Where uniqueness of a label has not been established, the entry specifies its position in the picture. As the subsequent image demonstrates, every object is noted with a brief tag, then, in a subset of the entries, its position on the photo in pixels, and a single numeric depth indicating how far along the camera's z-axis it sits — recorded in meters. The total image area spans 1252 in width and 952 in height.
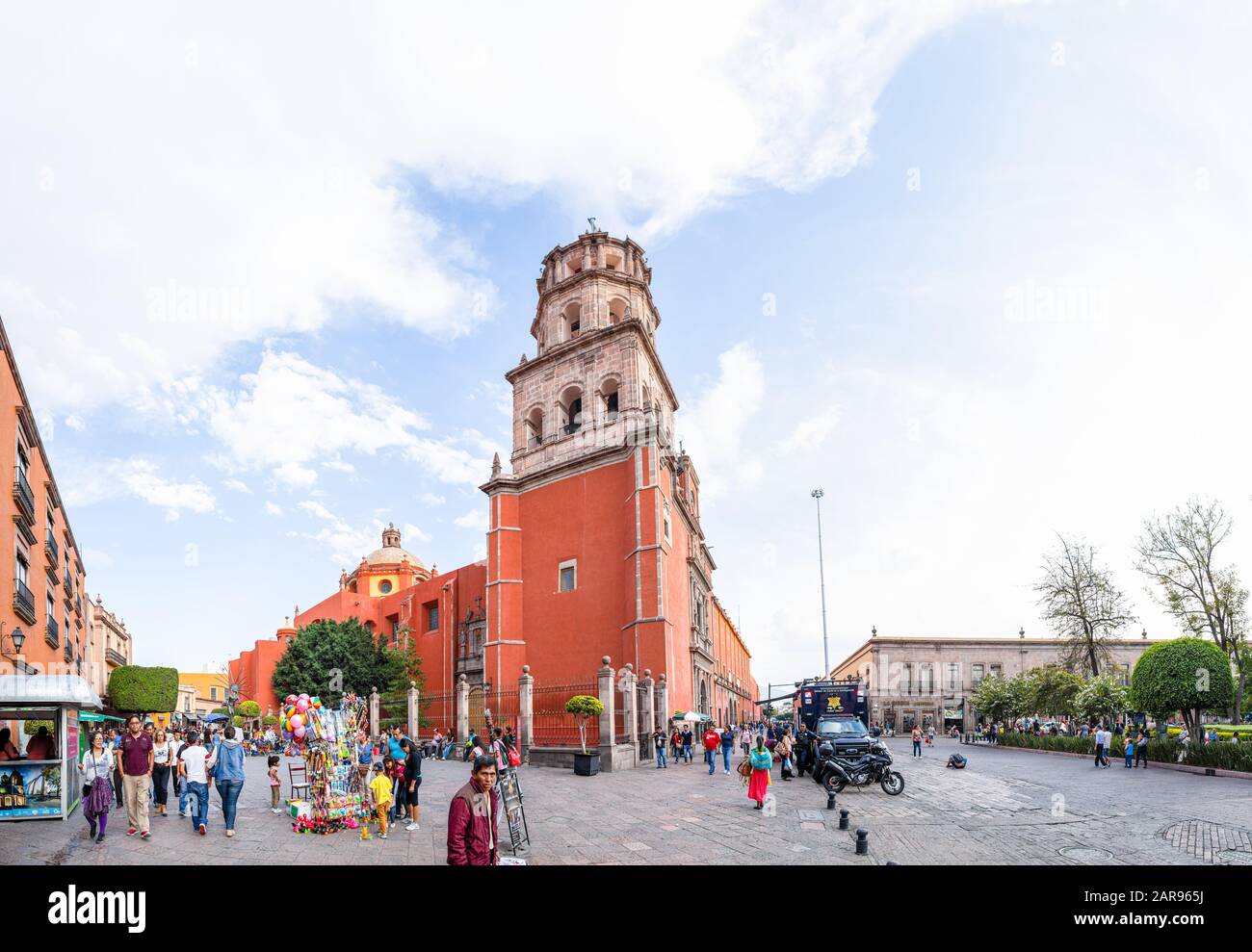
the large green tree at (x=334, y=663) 37.03
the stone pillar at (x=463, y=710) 28.21
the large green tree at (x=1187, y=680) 22.61
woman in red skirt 14.24
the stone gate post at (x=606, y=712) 21.67
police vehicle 27.50
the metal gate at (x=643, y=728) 24.81
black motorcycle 15.87
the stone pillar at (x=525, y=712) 24.86
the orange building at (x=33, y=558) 21.20
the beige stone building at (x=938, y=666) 64.69
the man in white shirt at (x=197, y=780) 10.99
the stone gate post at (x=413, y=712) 31.47
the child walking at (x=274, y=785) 14.30
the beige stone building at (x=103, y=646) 50.08
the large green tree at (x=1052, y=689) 36.38
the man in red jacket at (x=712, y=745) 21.91
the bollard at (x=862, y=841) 9.38
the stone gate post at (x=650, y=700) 25.05
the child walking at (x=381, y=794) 10.91
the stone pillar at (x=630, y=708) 23.62
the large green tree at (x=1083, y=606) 34.91
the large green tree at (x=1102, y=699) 29.84
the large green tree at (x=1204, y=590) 30.36
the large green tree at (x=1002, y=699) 40.16
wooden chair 12.36
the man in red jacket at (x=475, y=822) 5.11
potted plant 22.91
